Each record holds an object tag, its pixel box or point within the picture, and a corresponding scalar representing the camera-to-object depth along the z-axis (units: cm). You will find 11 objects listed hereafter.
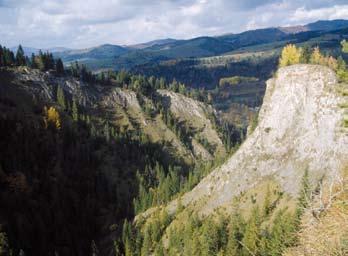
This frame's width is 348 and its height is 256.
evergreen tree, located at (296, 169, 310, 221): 9991
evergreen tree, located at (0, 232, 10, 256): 10368
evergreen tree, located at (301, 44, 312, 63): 13124
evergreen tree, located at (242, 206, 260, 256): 8931
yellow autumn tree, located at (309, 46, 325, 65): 12975
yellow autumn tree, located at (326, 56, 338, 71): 11756
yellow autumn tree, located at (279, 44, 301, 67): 13273
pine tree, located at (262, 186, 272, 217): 10758
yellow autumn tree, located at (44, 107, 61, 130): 19262
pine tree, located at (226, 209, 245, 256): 9559
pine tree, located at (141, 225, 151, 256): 11856
